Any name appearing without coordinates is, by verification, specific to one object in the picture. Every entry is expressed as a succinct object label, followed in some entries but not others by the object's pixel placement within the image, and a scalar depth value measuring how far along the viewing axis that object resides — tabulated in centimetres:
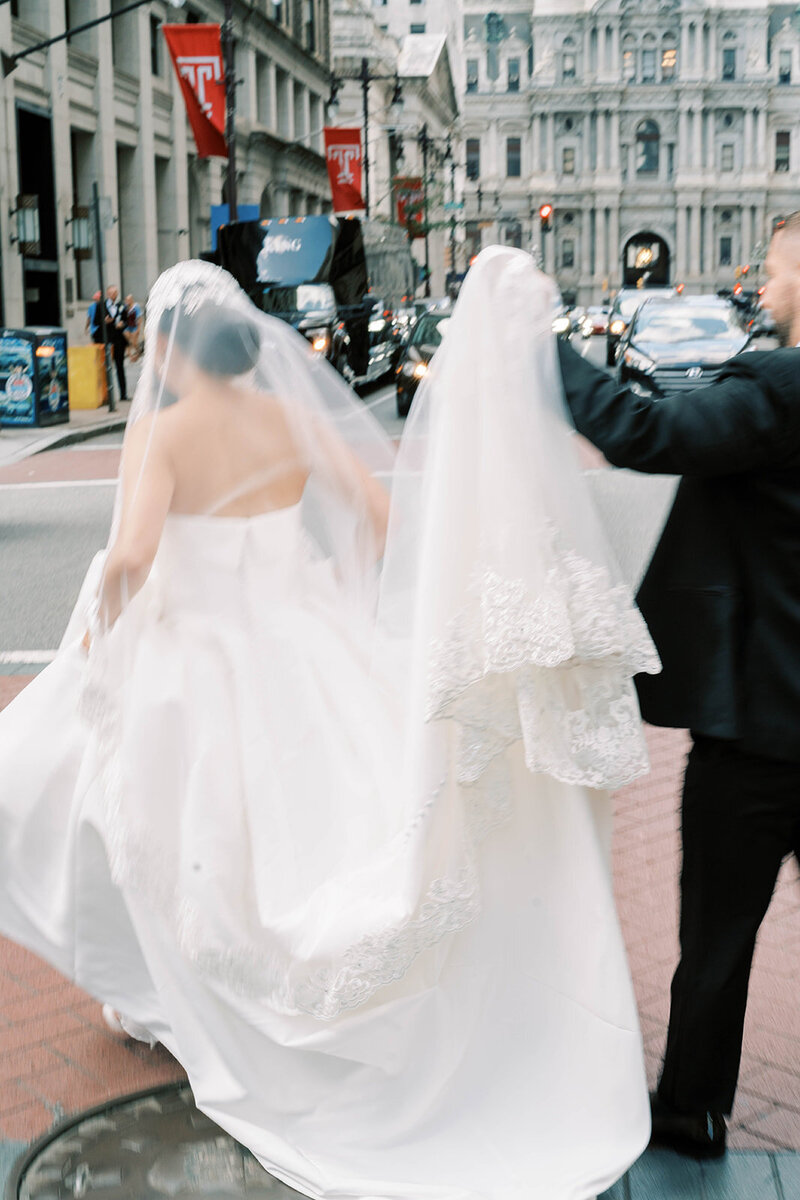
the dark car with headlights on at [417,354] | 1995
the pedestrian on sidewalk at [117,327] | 2378
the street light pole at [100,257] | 2231
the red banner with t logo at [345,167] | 3800
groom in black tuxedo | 264
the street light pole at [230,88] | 2550
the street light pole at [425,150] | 5467
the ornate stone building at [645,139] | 11719
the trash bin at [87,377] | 2355
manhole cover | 291
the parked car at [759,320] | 2661
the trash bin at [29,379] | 2008
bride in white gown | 274
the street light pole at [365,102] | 4298
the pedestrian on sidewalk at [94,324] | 2390
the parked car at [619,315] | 3192
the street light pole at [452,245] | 7636
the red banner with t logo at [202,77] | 2608
